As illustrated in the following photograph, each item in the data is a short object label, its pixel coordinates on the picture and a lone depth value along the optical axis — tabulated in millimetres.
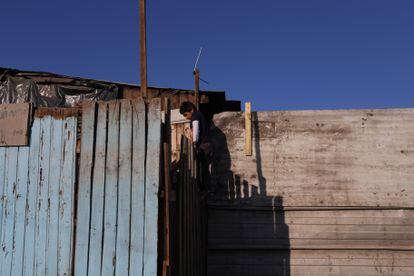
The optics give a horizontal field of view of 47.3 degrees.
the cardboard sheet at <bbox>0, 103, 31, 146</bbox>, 5035
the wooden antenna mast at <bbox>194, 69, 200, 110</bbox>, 8891
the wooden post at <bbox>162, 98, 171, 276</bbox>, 4367
